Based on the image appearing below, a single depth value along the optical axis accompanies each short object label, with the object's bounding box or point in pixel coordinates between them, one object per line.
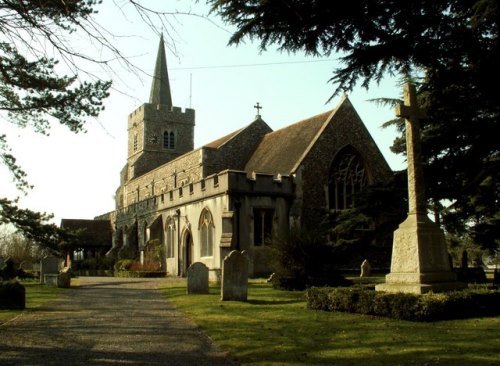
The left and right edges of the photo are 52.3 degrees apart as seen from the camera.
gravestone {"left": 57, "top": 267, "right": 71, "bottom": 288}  20.30
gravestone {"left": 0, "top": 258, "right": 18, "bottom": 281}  20.17
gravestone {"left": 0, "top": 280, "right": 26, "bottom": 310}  11.80
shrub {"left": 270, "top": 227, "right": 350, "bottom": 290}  16.14
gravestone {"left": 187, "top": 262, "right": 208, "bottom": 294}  15.59
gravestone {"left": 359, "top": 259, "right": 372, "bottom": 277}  23.88
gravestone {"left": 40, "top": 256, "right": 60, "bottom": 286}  25.33
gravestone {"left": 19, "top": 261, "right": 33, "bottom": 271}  36.58
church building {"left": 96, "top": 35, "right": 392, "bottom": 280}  24.75
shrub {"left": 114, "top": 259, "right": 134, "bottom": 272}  32.47
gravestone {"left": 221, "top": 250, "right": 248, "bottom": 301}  13.27
